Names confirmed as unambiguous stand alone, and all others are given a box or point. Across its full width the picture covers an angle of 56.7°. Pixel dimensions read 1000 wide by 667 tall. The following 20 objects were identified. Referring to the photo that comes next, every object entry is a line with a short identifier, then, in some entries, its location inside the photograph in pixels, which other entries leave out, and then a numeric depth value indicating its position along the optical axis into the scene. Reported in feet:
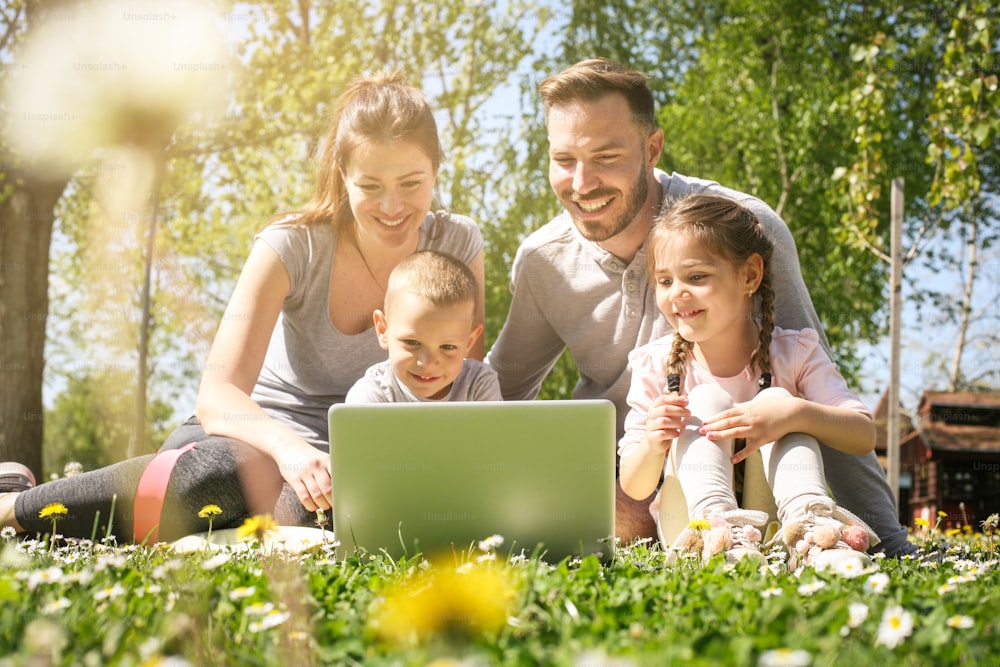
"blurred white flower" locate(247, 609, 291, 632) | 5.08
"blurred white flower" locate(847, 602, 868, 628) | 5.10
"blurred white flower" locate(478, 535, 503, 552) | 7.26
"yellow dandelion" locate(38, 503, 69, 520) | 10.00
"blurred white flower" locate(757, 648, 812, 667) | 4.07
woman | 10.61
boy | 10.80
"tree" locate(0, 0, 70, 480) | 30.86
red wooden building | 44.80
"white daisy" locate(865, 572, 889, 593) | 5.87
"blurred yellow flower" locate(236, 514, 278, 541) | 6.42
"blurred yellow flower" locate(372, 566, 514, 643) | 4.93
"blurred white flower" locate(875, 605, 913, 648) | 4.72
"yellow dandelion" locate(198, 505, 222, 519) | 9.05
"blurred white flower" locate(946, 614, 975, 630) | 5.05
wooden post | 24.20
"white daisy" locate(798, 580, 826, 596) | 5.89
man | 12.16
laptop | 7.81
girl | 8.81
